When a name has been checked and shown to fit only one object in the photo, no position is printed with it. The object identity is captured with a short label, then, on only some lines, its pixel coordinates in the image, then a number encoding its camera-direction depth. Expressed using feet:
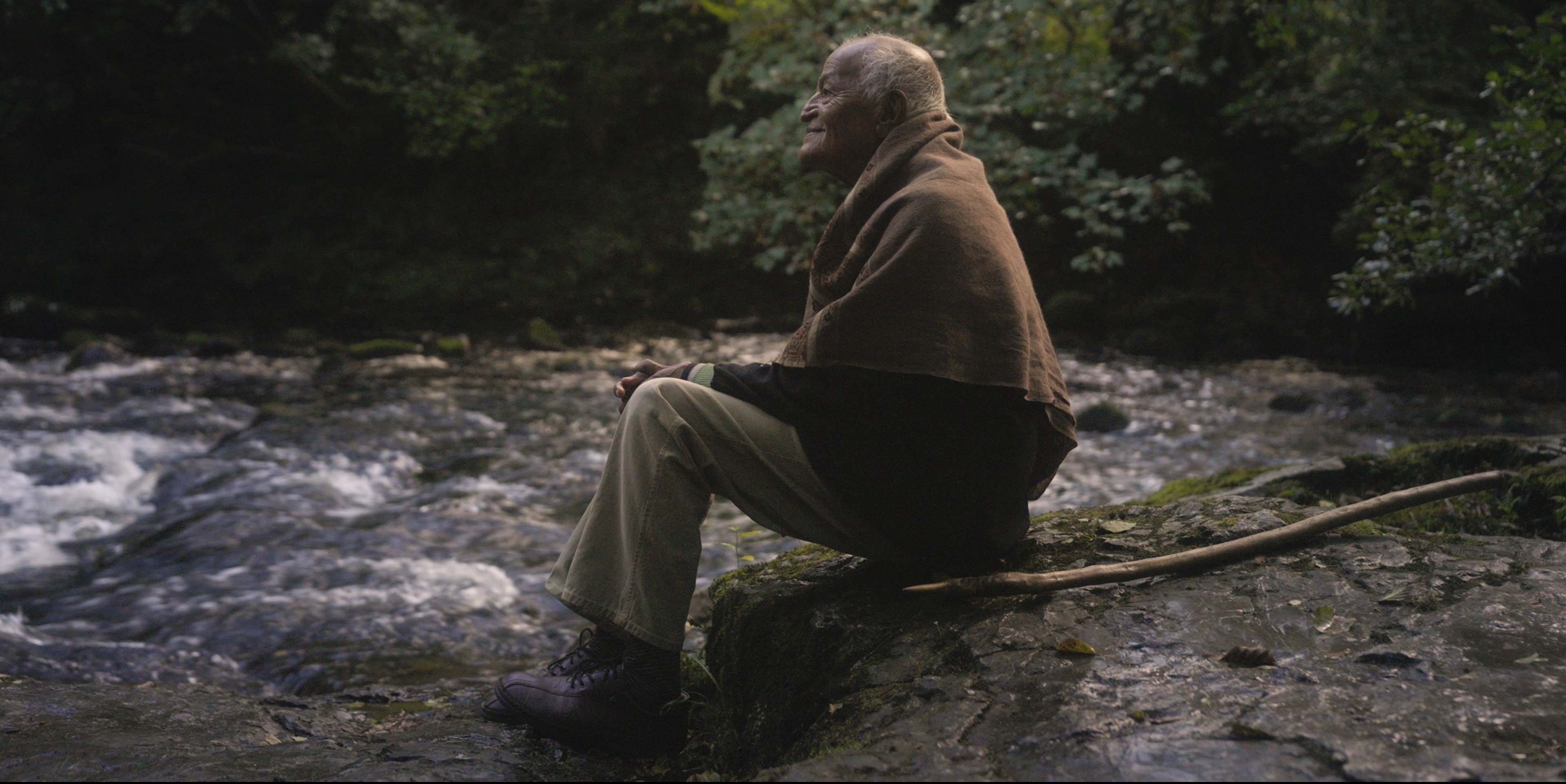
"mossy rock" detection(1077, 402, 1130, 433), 29.14
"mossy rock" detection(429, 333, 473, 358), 40.93
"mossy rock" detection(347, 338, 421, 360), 39.78
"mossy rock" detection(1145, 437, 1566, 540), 11.44
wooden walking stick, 8.58
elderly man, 8.10
